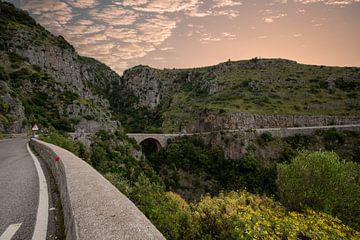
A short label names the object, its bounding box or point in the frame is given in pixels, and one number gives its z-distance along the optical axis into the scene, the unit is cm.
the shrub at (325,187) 1434
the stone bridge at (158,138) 5547
